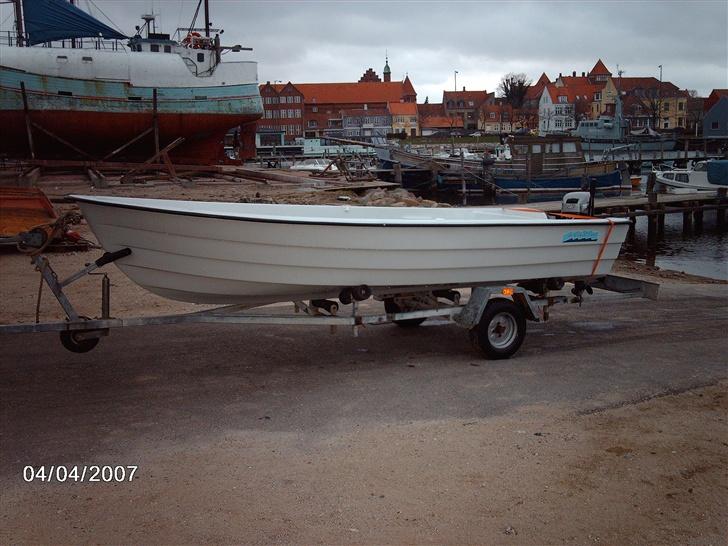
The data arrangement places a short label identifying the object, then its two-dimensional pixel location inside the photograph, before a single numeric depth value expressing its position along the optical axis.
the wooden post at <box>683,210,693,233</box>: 30.08
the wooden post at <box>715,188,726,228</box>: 30.59
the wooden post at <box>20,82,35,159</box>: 25.11
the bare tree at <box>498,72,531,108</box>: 125.62
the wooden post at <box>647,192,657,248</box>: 26.28
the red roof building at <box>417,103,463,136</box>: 120.44
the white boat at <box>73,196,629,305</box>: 5.86
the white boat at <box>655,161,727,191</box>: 37.28
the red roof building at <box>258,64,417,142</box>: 107.12
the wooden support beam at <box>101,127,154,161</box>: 27.17
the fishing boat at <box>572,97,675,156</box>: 63.75
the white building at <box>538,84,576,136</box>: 107.12
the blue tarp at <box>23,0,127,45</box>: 31.78
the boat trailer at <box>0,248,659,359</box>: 5.84
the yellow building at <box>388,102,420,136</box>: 114.56
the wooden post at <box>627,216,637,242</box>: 27.01
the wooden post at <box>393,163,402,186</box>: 40.18
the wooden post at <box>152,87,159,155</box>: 27.66
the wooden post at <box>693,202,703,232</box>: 29.84
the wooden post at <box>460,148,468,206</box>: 39.14
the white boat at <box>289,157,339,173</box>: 46.80
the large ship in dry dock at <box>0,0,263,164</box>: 27.89
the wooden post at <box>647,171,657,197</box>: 27.80
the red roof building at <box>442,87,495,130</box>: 132.88
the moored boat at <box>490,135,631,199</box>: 41.47
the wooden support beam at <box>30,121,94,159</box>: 26.27
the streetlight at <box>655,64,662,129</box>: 103.44
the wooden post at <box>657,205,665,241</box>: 27.43
